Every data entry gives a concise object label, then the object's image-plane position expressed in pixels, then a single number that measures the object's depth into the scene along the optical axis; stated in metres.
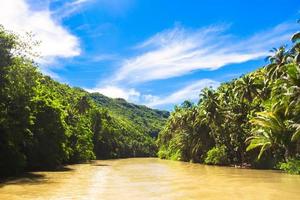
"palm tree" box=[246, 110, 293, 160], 28.69
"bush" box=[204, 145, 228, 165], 42.63
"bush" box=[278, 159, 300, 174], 27.44
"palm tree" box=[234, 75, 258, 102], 37.19
